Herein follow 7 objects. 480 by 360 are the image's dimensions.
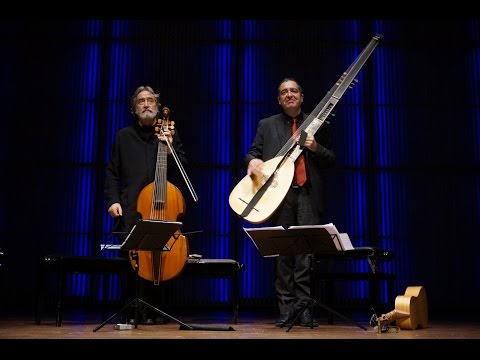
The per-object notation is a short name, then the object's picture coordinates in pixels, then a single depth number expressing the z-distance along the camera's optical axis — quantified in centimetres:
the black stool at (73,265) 449
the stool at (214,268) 459
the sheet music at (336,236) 366
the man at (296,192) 437
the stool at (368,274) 460
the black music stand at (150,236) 365
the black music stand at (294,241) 373
